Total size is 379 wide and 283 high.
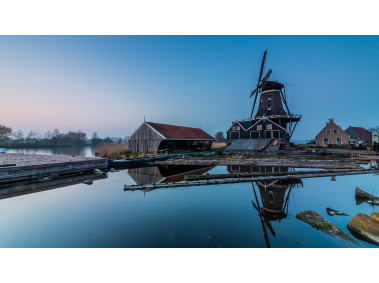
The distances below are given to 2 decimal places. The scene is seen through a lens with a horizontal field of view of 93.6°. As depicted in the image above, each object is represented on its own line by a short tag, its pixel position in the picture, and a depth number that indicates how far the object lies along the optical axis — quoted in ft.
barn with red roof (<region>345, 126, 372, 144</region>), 117.19
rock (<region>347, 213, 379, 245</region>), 14.25
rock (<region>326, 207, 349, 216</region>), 19.58
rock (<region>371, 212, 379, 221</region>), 16.73
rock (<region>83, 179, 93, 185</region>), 34.45
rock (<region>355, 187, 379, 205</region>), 23.02
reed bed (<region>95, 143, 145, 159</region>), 70.49
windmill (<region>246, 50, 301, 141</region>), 89.56
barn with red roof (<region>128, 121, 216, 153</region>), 73.83
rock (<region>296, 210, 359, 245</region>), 14.94
